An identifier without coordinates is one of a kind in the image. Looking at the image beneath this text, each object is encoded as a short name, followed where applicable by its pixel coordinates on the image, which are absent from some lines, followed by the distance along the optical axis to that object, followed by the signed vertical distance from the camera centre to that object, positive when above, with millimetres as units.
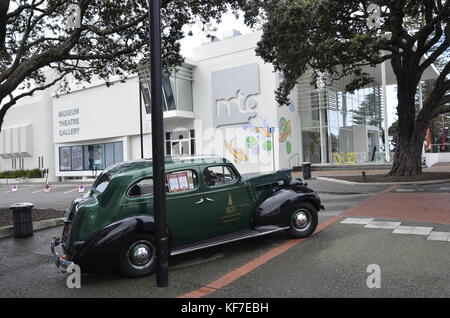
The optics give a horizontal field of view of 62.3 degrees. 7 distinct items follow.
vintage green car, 4957 -767
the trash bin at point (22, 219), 8297 -1186
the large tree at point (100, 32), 10117 +4314
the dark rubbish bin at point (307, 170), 19109 -629
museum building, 25203 +3340
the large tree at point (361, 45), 11492 +4017
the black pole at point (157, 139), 4461 +282
